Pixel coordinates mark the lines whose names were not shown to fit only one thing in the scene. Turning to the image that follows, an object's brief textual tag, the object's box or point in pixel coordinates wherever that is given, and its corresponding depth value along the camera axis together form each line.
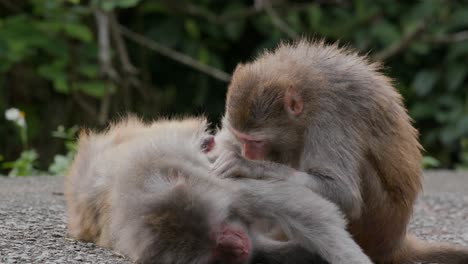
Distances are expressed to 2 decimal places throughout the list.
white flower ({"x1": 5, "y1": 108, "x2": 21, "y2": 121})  15.36
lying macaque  7.54
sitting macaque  8.48
